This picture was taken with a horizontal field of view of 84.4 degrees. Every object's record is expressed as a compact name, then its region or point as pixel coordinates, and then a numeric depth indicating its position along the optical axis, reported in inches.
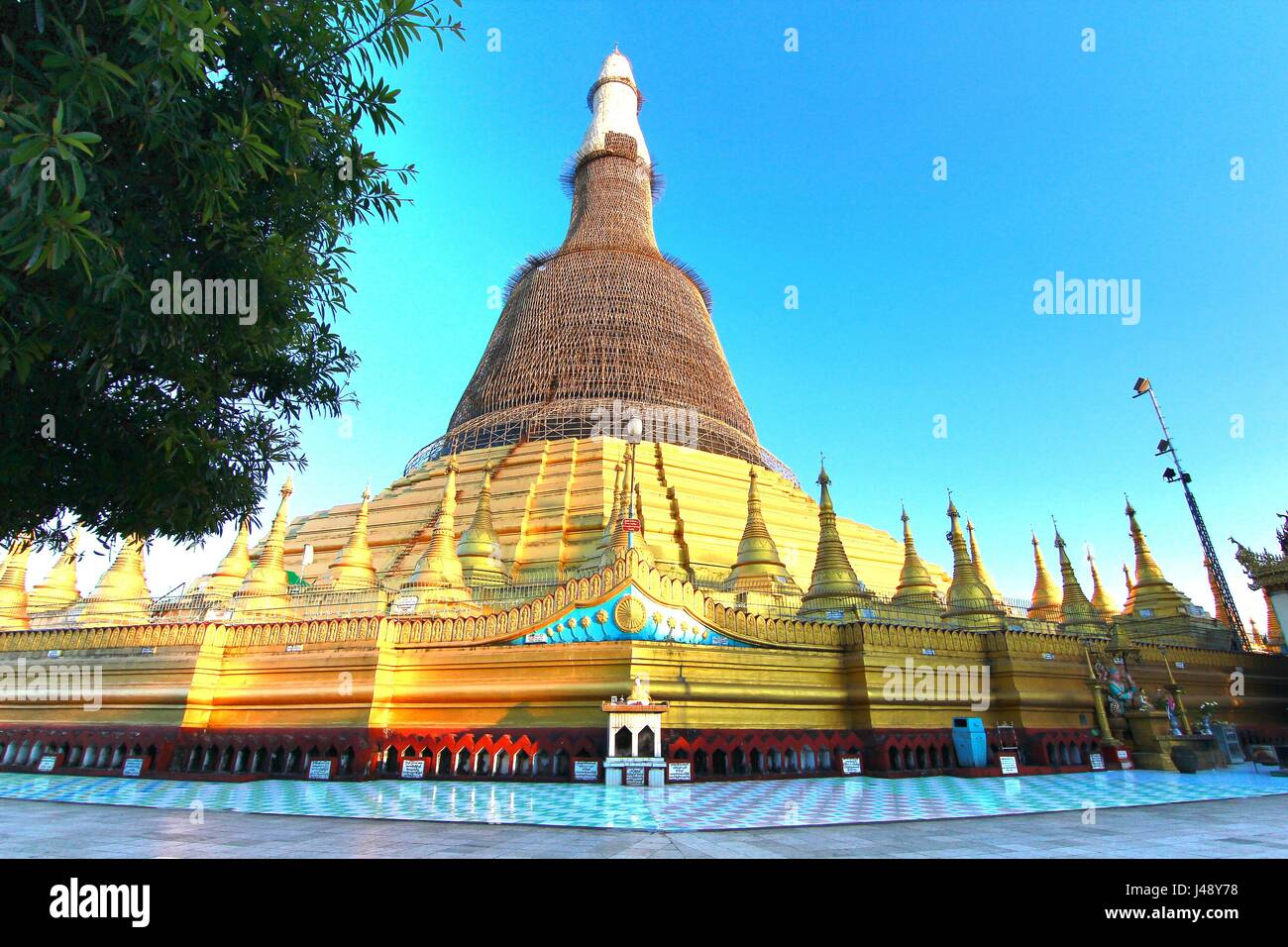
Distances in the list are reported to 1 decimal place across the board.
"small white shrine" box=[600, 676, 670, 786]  465.1
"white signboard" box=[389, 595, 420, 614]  670.5
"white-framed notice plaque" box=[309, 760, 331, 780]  540.1
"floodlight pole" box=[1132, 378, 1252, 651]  1143.6
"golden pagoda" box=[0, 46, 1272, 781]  533.3
